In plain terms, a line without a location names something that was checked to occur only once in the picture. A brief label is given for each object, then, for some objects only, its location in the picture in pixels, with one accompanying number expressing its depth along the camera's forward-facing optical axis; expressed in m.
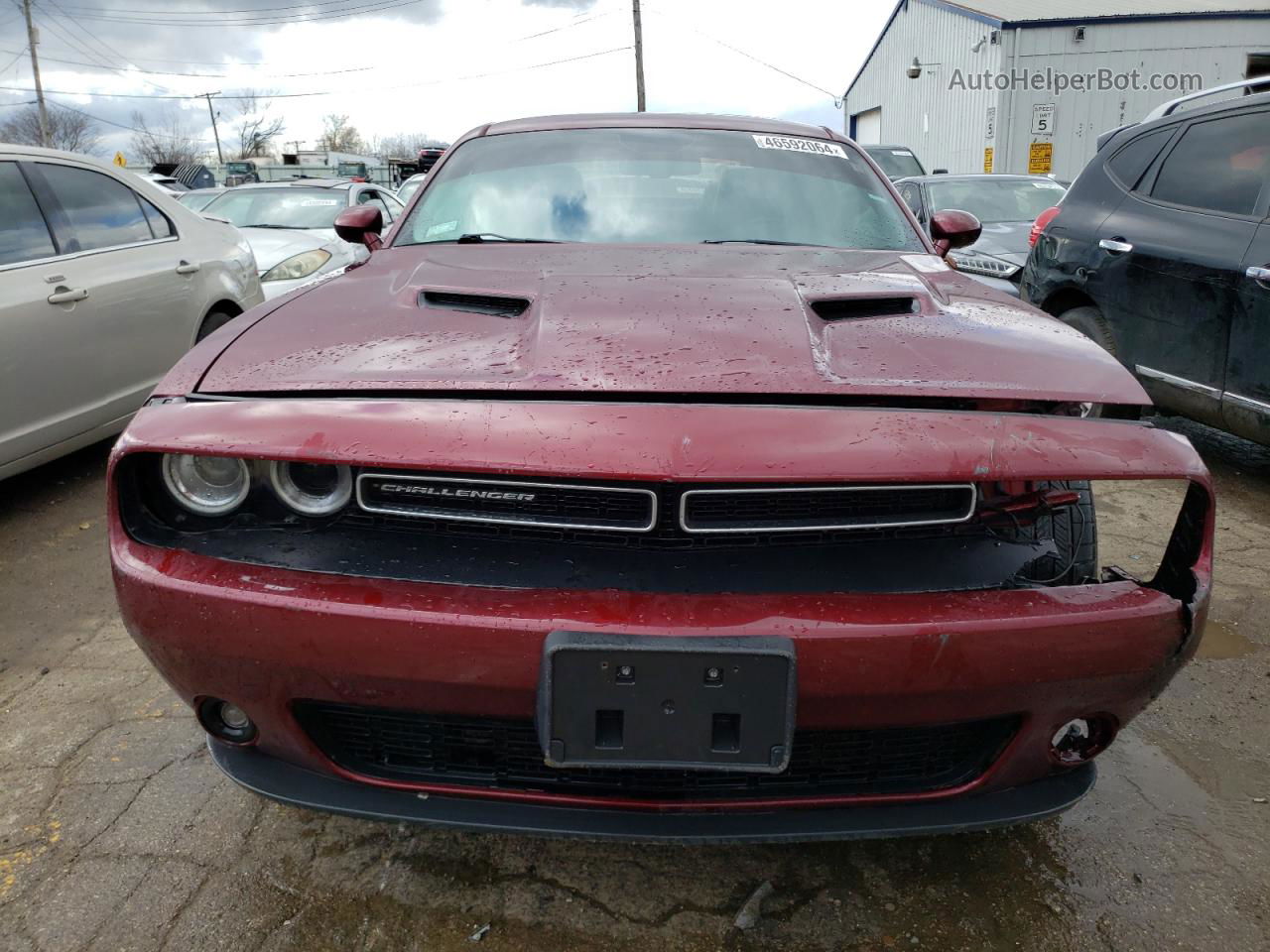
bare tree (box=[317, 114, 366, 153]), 73.25
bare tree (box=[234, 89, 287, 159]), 64.94
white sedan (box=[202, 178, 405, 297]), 6.83
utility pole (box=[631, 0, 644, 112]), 27.80
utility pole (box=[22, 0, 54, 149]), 33.91
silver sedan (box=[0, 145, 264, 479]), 3.54
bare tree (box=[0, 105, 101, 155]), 49.47
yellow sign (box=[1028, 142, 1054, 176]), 20.30
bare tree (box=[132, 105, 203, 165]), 59.25
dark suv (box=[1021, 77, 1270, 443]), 3.71
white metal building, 19.59
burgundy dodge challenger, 1.33
